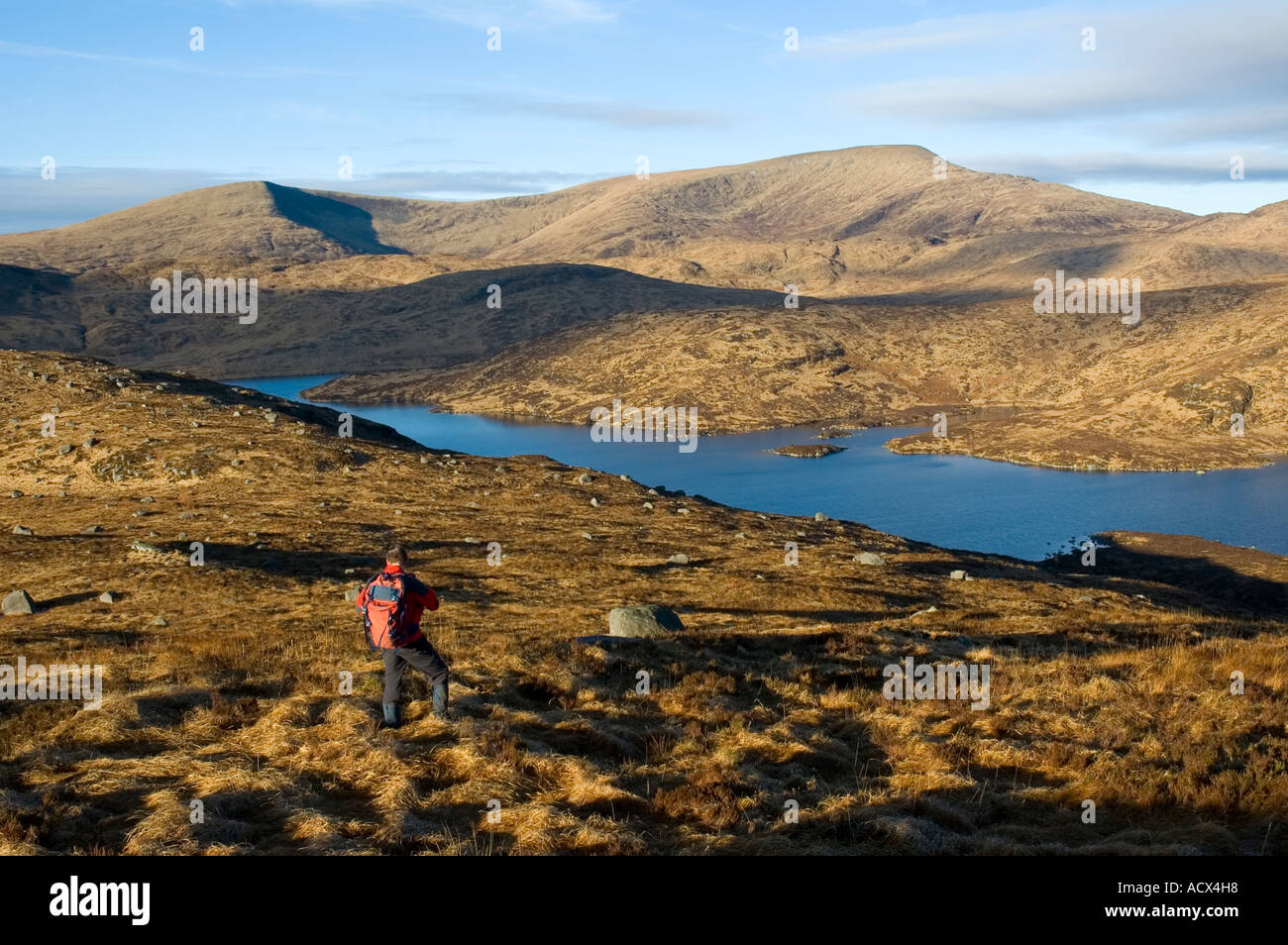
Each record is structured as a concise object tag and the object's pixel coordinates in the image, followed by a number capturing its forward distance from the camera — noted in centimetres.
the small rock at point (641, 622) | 2373
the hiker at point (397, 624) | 1477
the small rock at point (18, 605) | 2448
